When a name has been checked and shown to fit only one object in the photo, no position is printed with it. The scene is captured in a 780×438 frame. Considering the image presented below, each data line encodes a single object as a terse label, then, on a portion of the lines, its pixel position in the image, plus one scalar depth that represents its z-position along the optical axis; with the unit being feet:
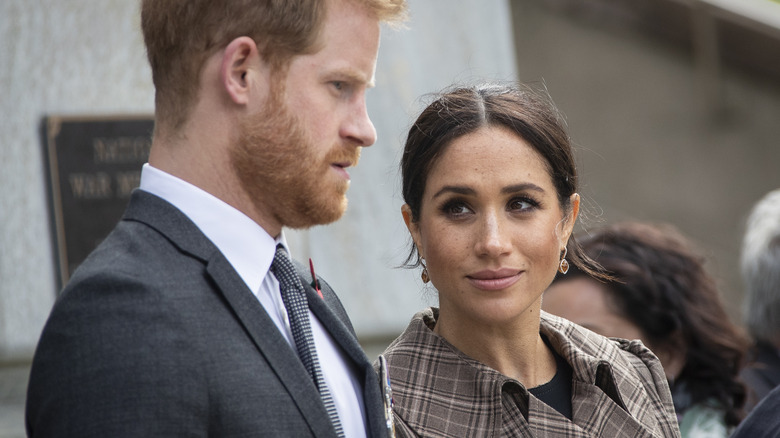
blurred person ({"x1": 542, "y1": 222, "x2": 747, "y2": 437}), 22.44
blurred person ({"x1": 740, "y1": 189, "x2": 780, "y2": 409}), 23.45
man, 10.31
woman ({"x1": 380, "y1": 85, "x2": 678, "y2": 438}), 14.93
